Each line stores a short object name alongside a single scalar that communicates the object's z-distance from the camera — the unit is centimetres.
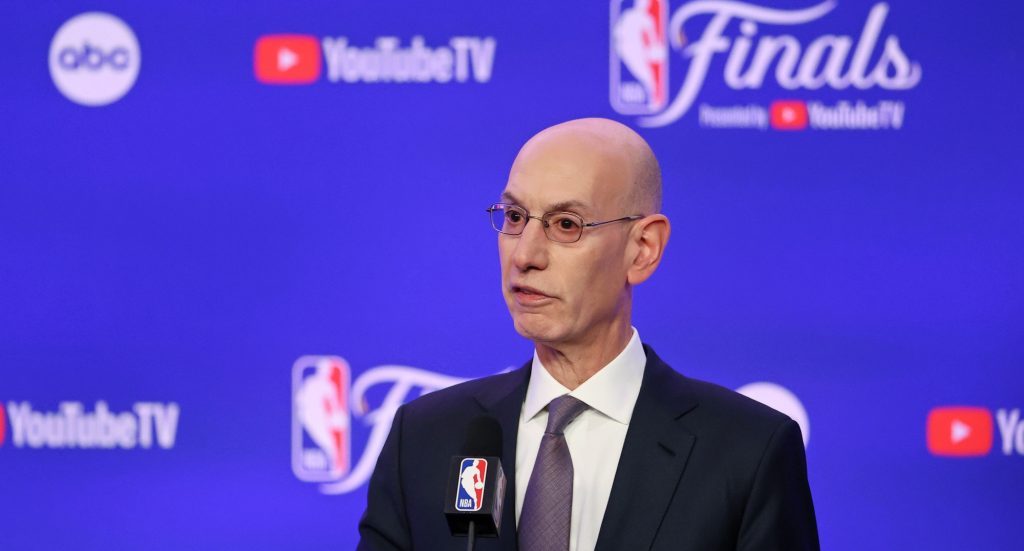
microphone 787
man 910
